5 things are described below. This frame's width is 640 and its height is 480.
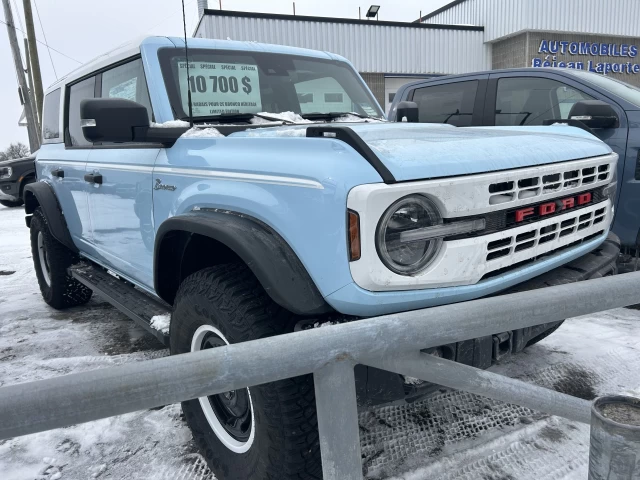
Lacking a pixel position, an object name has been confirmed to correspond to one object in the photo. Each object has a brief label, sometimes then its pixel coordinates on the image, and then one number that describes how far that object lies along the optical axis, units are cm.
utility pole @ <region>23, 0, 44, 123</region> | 1653
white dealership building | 1470
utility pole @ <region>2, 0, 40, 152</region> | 1797
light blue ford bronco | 163
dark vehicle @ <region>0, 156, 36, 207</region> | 1250
